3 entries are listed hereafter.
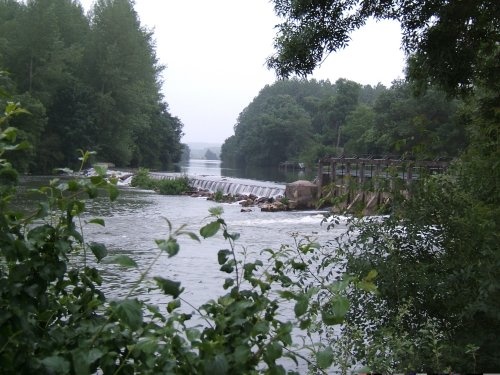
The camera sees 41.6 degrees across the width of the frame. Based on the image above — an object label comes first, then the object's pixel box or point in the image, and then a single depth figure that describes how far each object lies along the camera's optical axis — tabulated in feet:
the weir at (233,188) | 95.61
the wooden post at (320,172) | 102.18
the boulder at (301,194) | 85.20
